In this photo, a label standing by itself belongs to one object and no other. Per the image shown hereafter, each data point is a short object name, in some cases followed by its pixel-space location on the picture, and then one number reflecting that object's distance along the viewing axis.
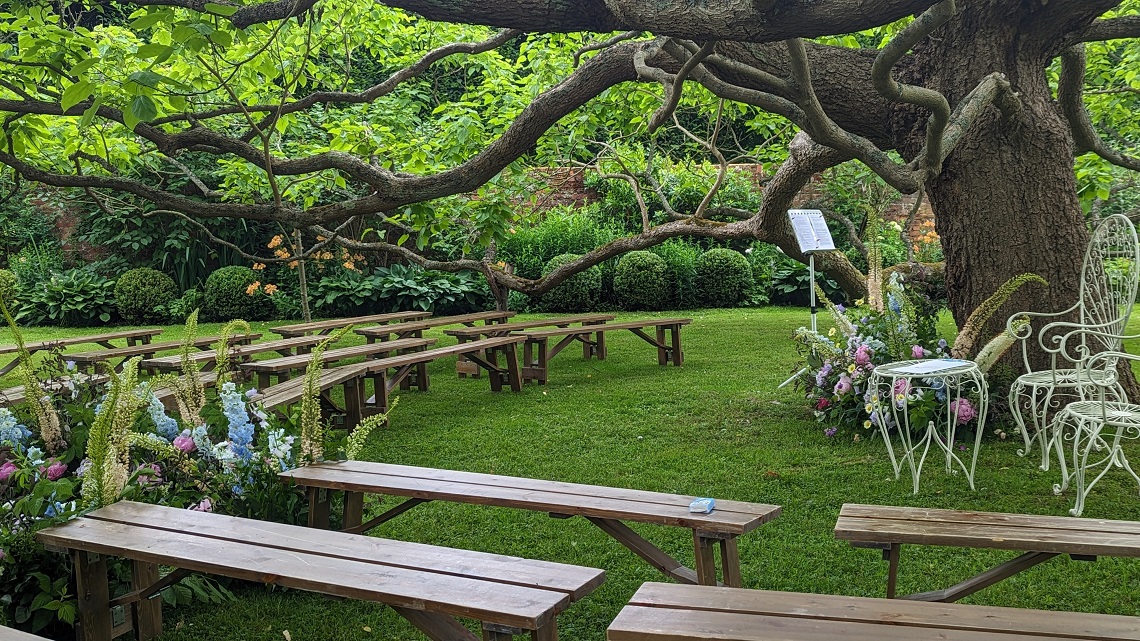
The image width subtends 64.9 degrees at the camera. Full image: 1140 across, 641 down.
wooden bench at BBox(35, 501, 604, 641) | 2.05
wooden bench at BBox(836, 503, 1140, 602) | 2.41
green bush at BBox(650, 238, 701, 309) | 14.30
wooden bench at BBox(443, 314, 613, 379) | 8.36
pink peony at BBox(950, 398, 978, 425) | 5.27
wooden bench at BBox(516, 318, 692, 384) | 8.08
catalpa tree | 3.73
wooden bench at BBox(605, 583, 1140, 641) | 1.76
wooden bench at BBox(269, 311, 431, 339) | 8.82
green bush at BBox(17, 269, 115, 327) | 14.16
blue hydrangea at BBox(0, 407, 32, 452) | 3.51
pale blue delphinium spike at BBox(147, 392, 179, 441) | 3.65
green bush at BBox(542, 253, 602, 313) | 13.91
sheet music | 7.20
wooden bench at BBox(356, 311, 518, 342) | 8.61
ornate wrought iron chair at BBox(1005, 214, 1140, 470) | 4.17
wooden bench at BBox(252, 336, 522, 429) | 5.55
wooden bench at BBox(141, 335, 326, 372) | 6.43
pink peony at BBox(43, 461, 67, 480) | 3.28
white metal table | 4.47
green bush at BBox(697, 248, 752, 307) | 14.25
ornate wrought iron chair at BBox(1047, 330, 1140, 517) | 3.74
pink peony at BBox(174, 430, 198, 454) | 3.46
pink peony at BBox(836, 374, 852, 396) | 5.69
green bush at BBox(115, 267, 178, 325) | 14.07
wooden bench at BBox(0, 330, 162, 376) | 7.82
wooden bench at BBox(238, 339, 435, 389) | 6.14
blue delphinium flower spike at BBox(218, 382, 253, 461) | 3.58
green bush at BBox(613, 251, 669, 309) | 13.94
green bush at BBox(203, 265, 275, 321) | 14.14
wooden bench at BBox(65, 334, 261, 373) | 7.26
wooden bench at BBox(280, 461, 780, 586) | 2.71
